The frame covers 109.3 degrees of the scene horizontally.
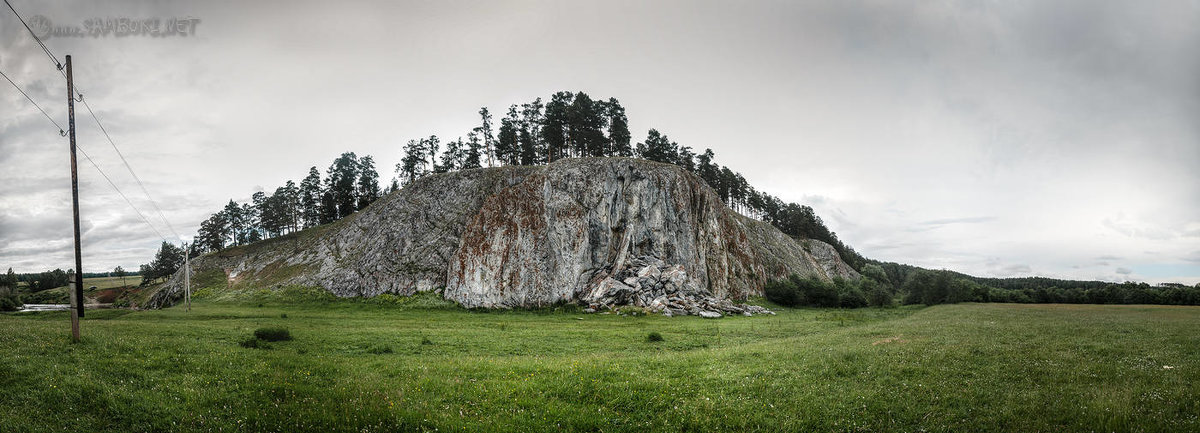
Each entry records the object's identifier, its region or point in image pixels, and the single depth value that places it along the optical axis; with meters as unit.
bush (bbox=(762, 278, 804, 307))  64.31
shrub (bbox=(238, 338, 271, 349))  18.16
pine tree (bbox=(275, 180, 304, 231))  90.75
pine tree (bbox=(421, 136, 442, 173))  91.56
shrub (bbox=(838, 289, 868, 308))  62.59
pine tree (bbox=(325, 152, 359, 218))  93.44
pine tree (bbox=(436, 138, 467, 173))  92.81
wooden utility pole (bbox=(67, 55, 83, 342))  19.16
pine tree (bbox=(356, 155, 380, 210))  96.69
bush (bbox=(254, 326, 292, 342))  20.95
